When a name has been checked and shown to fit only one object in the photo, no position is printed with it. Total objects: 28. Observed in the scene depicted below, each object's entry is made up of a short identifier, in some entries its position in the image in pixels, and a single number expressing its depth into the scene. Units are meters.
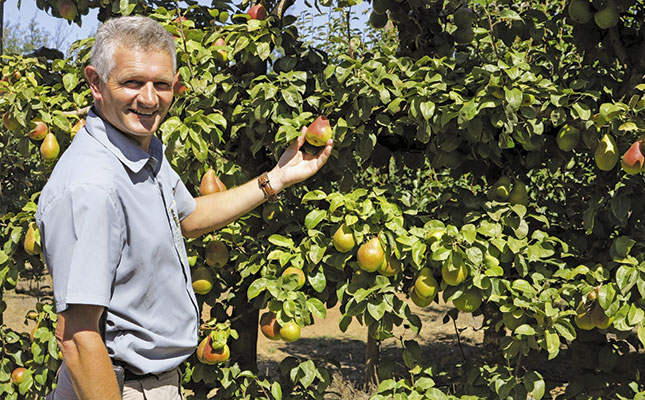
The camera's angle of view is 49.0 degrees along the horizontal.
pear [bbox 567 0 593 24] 2.89
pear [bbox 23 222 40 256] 3.06
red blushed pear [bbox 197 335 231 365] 2.93
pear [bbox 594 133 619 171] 2.52
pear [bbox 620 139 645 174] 2.40
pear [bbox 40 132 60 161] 3.03
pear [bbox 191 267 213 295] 2.99
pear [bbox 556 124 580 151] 2.64
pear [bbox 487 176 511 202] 2.81
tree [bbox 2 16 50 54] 17.55
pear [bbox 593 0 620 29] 2.80
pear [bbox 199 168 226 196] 2.76
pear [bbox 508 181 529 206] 2.81
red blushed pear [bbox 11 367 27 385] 3.42
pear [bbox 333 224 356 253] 2.62
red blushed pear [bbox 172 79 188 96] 2.92
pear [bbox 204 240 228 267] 2.96
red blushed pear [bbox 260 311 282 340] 2.78
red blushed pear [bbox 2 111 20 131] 3.03
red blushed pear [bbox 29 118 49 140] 3.05
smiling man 1.50
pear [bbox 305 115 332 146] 2.65
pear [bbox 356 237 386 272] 2.58
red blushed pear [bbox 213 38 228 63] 3.02
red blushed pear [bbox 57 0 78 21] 3.54
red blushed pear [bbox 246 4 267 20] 3.24
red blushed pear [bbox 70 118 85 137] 3.10
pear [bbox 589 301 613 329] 2.54
